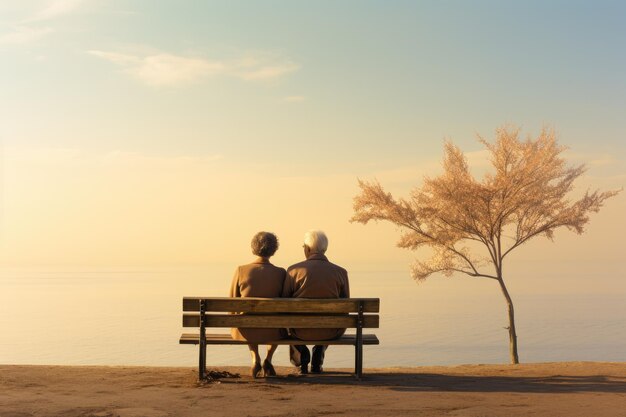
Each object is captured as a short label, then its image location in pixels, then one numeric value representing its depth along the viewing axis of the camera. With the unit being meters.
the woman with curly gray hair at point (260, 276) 11.98
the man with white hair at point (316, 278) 12.02
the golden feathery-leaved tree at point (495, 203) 23.64
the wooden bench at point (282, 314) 11.65
